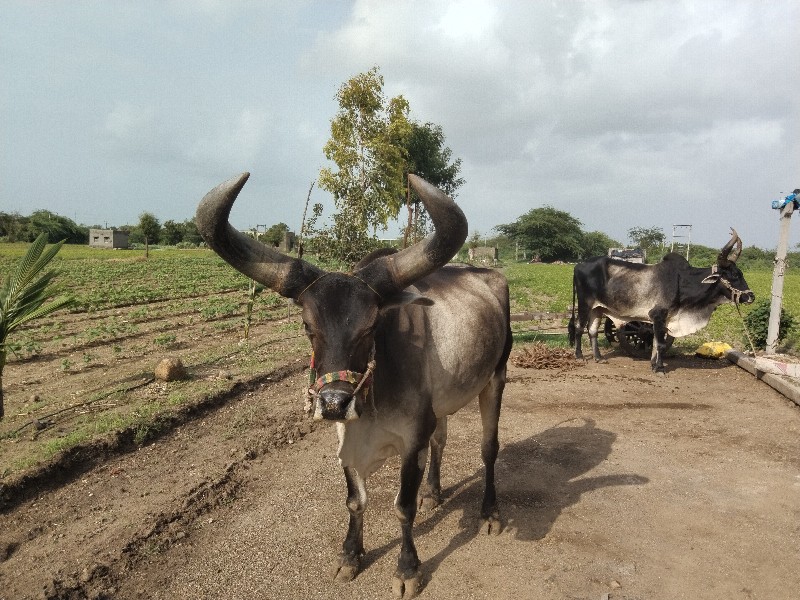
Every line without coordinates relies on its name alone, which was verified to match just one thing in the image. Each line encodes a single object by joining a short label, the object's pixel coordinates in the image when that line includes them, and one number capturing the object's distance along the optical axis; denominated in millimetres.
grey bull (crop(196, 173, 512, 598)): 3357
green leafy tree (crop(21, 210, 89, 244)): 68275
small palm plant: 6562
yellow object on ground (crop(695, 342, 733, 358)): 11867
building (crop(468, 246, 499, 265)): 50200
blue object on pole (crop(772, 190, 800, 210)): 10336
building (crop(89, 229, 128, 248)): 67681
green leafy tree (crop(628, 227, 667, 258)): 89250
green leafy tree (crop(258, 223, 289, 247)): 34688
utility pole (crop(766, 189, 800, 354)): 10484
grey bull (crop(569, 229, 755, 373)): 11109
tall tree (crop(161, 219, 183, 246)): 83062
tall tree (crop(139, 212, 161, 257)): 50353
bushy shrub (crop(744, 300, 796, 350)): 12008
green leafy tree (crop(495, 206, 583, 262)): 83750
